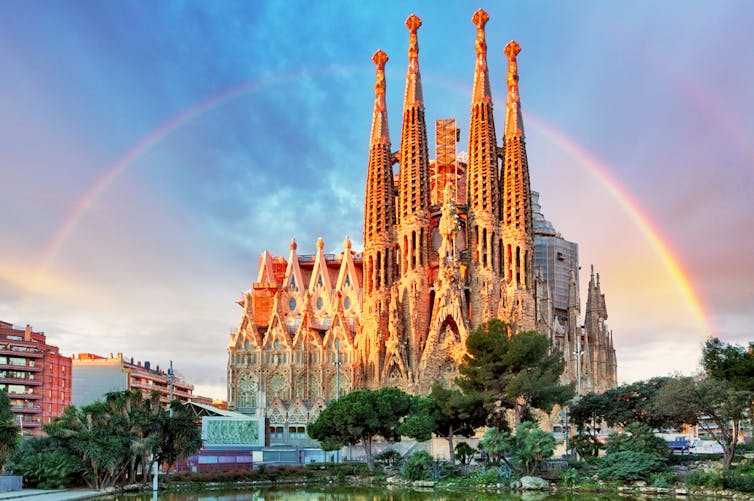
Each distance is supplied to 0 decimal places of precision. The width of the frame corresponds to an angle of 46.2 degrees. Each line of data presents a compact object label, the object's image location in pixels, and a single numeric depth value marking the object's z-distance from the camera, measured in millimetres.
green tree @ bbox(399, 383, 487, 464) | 53594
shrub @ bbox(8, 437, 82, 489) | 42719
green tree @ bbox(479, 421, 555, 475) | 45906
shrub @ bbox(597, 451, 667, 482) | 45219
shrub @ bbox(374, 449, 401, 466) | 57500
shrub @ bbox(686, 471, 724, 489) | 40844
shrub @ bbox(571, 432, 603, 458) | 54938
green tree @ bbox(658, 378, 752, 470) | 45281
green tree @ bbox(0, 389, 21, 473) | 37500
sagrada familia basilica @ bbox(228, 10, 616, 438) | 82438
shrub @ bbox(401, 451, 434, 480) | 49875
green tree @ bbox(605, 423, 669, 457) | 48812
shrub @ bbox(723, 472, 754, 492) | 39500
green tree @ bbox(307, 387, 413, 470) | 53250
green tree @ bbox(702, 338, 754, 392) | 49031
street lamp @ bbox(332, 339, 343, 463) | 87750
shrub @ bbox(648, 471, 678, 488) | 43447
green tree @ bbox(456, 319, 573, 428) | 54500
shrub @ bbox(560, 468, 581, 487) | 45688
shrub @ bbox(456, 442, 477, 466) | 55244
